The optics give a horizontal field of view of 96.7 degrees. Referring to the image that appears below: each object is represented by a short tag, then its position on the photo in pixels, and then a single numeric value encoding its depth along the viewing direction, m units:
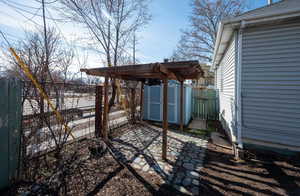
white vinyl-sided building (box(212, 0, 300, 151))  3.14
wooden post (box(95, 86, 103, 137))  4.32
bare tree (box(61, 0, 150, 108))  5.93
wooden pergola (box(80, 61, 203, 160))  2.63
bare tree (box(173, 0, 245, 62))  12.25
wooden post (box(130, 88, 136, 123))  6.12
